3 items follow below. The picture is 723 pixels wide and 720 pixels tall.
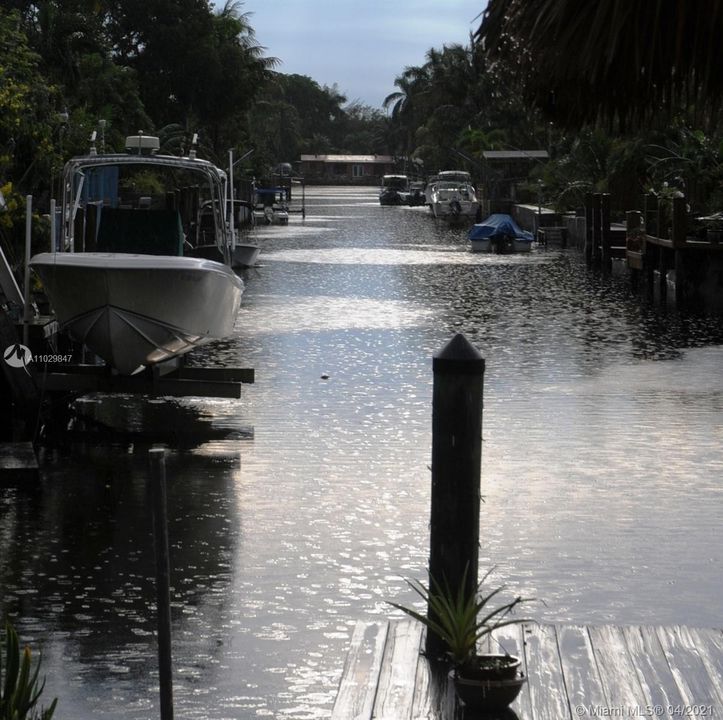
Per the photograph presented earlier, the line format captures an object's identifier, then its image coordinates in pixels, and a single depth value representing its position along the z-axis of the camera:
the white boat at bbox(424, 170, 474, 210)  86.22
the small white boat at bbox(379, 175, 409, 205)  99.38
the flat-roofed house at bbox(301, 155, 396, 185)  177.88
